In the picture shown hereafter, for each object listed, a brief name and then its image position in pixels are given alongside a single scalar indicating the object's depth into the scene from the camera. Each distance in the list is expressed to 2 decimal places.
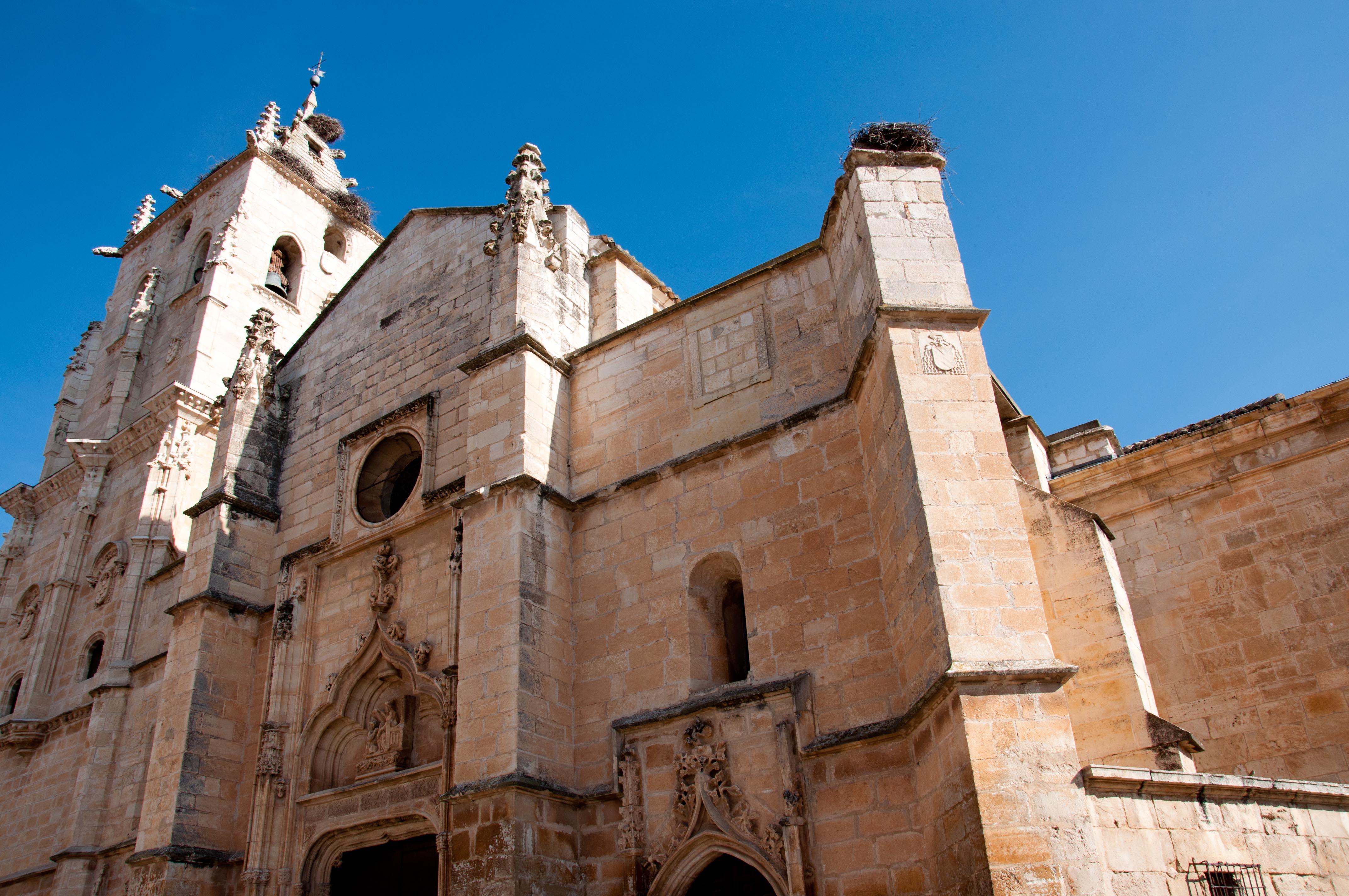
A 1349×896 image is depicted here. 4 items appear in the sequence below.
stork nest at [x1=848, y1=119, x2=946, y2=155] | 9.02
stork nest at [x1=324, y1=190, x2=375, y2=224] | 24.75
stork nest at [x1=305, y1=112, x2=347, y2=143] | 28.36
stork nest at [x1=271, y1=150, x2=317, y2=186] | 23.86
